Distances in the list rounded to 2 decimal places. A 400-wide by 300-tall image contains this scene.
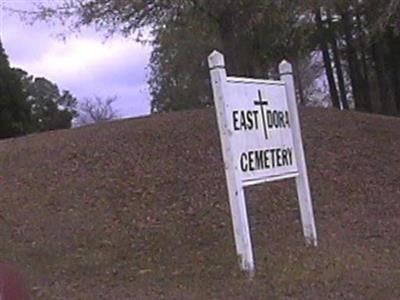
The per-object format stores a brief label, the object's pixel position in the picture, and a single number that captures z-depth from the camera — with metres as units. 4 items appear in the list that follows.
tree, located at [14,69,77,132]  35.44
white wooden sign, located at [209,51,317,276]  7.72
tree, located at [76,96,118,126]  46.75
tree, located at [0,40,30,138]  28.67
